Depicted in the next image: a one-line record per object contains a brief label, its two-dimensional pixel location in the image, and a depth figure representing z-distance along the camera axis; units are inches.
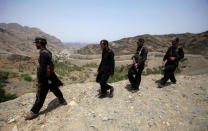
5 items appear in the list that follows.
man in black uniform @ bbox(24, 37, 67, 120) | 106.1
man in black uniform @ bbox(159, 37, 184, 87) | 175.2
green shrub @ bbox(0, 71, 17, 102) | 207.0
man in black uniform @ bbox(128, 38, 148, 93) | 149.6
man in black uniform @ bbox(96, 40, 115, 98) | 133.9
